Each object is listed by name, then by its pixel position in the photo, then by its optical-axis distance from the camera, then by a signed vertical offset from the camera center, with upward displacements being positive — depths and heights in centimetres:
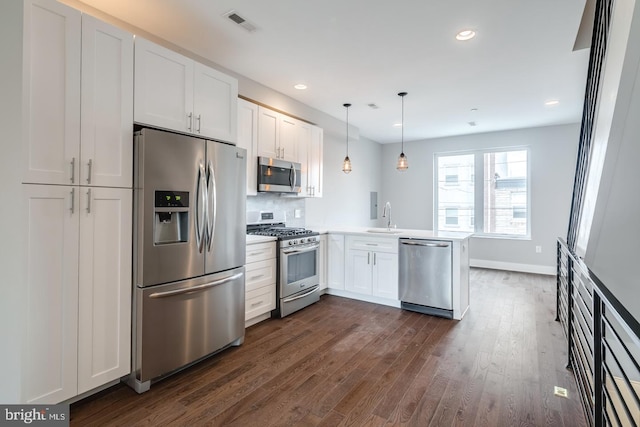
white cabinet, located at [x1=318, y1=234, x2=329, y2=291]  436 -66
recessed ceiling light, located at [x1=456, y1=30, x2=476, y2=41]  274 +153
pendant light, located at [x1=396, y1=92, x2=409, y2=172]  422 +67
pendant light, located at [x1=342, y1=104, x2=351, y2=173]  456 +66
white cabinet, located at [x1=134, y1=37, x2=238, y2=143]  227 +90
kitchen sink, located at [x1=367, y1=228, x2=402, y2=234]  416 -23
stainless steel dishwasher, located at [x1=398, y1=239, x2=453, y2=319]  361 -71
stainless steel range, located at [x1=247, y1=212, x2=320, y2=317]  358 -58
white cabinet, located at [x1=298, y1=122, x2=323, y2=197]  446 +78
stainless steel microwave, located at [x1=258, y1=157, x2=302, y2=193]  374 +44
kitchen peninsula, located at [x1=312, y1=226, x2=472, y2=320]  360 -62
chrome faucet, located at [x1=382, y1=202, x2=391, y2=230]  437 +1
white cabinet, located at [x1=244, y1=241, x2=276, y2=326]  324 -72
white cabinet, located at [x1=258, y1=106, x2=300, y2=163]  379 +95
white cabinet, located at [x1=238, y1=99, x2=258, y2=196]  352 +84
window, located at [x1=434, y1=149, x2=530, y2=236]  625 +44
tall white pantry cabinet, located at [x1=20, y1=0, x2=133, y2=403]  177 +5
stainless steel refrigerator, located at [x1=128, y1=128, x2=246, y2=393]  220 -29
